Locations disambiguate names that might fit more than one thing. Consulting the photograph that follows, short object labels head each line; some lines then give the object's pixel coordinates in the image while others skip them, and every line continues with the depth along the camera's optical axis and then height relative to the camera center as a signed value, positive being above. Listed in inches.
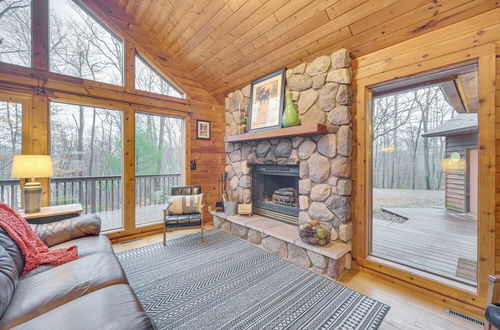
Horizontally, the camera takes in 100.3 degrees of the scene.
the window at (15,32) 102.3 +66.7
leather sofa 38.0 -29.1
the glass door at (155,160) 145.4 +2.9
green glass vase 108.0 +26.2
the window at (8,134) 102.8 +14.8
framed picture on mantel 119.4 +38.3
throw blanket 61.0 -25.1
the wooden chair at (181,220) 118.5 -32.2
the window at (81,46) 115.0 +70.0
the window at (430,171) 73.5 -2.5
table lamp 88.4 -3.4
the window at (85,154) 119.0 +6.3
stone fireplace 93.0 -5.2
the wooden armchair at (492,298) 45.1 -31.1
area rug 64.5 -48.0
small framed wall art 163.0 +27.8
